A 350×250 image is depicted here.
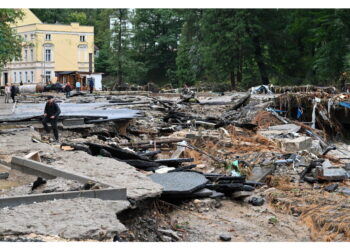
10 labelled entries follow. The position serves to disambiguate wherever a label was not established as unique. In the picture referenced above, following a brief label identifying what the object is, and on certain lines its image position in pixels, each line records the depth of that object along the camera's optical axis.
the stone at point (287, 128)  15.22
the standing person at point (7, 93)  30.68
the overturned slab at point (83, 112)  15.87
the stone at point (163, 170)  9.25
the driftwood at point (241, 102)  21.23
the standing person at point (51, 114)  13.45
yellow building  63.16
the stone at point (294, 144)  12.80
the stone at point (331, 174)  9.63
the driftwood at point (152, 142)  12.65
